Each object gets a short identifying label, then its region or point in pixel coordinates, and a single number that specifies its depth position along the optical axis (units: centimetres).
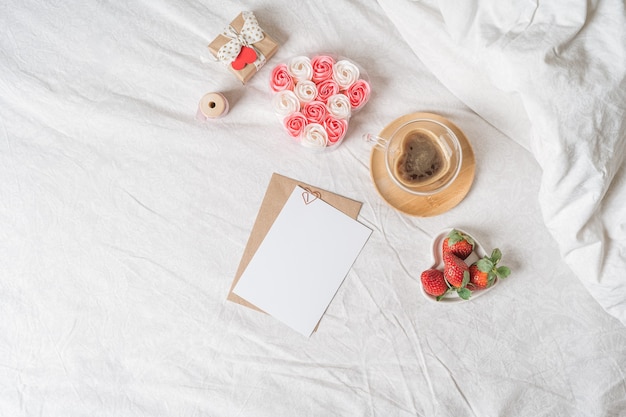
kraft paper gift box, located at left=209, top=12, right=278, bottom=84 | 82
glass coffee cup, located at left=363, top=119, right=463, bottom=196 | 78
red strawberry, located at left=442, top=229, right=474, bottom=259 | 76
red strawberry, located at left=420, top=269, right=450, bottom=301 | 77
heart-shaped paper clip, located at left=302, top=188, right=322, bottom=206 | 84
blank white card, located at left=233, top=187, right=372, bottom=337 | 82
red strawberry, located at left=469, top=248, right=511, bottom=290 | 73
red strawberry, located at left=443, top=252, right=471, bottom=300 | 74
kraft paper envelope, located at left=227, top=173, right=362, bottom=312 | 83
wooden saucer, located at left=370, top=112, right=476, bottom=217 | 81
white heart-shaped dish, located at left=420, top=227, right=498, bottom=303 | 78
